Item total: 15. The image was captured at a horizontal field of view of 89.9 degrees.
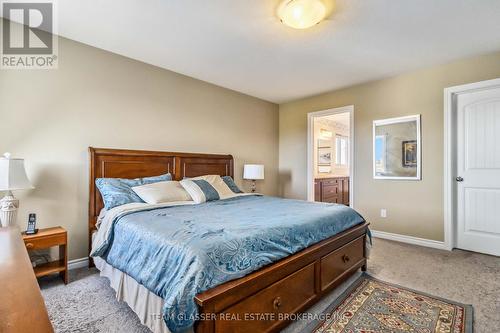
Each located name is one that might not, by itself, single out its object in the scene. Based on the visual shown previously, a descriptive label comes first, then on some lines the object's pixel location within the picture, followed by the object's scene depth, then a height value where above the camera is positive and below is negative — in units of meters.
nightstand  2.15 -0.67
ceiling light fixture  2.02 +1.31
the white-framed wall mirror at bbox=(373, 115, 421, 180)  3.53 +0.29
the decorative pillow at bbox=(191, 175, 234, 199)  3.30 -0.24
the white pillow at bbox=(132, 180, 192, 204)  2.64 -0.27
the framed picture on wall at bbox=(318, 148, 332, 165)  5.91 +0.28
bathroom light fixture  5.85 +0.83
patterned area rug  1.70 -1.08
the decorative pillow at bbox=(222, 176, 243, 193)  3.65 -0.24
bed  1.35 -0.66
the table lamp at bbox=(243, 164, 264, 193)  4.21 -0.07
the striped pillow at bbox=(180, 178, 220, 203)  2.95 -0.27
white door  3.00 -0.04
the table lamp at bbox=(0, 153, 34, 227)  2.06 -0.13
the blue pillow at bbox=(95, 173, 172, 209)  2.51 -0.24
